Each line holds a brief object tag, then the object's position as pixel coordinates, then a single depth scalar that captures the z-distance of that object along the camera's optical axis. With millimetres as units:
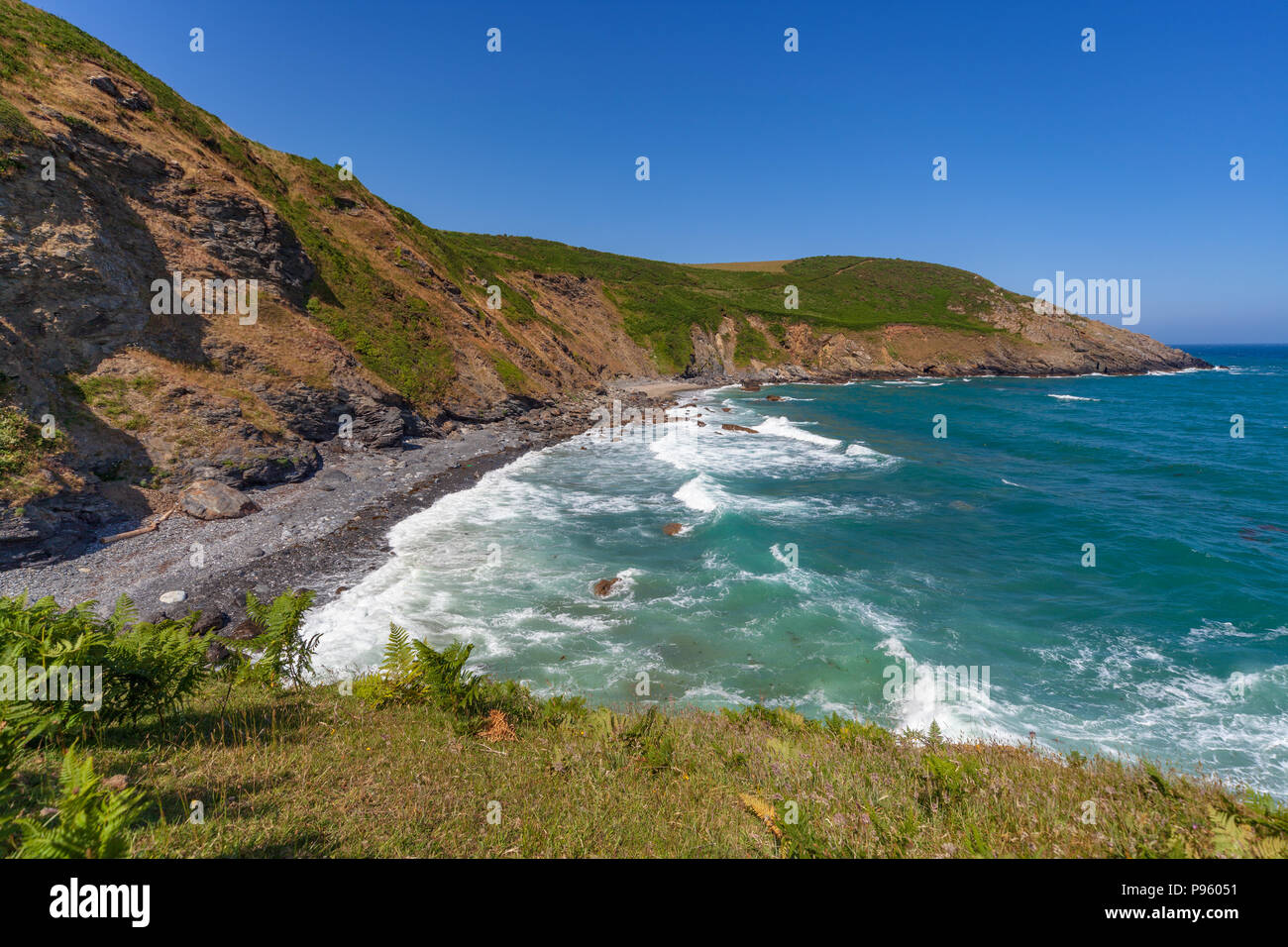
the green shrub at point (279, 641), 9672
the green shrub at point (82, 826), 3012
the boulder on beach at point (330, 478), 26803
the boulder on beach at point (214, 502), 21984
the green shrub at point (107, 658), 5969
